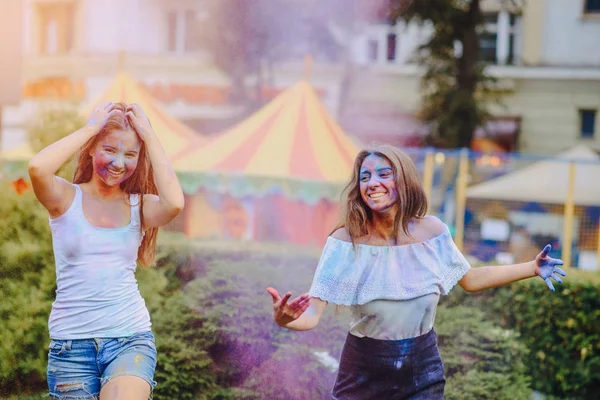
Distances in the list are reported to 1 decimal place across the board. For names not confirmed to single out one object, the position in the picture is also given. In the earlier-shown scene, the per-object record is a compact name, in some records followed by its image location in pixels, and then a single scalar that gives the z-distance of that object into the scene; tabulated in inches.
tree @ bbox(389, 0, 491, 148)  659.4
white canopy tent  514.3
